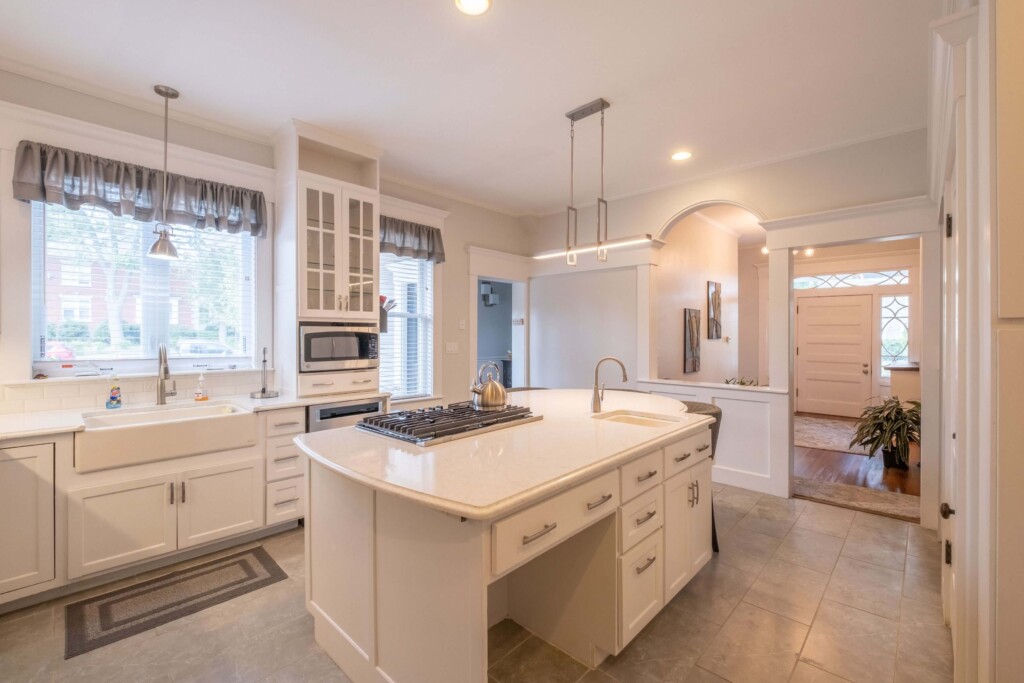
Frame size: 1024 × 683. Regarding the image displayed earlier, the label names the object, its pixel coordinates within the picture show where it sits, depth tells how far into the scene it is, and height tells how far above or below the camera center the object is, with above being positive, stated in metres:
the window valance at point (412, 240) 4.07 +0.95
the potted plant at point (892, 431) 4.28 -0.85
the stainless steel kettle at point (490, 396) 2.27 -0.28
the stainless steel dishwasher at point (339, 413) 3.07 -0.53
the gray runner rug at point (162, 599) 1.99 -1.30
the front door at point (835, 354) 6.79 -0.18
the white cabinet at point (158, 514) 2.25 -0.97
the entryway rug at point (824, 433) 5.34 -1.20
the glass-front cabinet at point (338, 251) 3.23 +0.67
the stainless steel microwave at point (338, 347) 3.22 -0.05
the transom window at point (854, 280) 6.61 +0.98
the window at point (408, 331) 4.31 +0.10
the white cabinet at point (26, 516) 2.05 -0.83
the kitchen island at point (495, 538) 1.26 -0.68
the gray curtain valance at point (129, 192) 2.50 +0.93
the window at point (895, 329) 6.53 +0.21
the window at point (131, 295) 2.65 +0.29
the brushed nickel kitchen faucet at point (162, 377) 2.86 -0.24
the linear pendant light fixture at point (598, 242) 2.82 +0.64
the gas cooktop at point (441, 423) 1.78 -0.36
